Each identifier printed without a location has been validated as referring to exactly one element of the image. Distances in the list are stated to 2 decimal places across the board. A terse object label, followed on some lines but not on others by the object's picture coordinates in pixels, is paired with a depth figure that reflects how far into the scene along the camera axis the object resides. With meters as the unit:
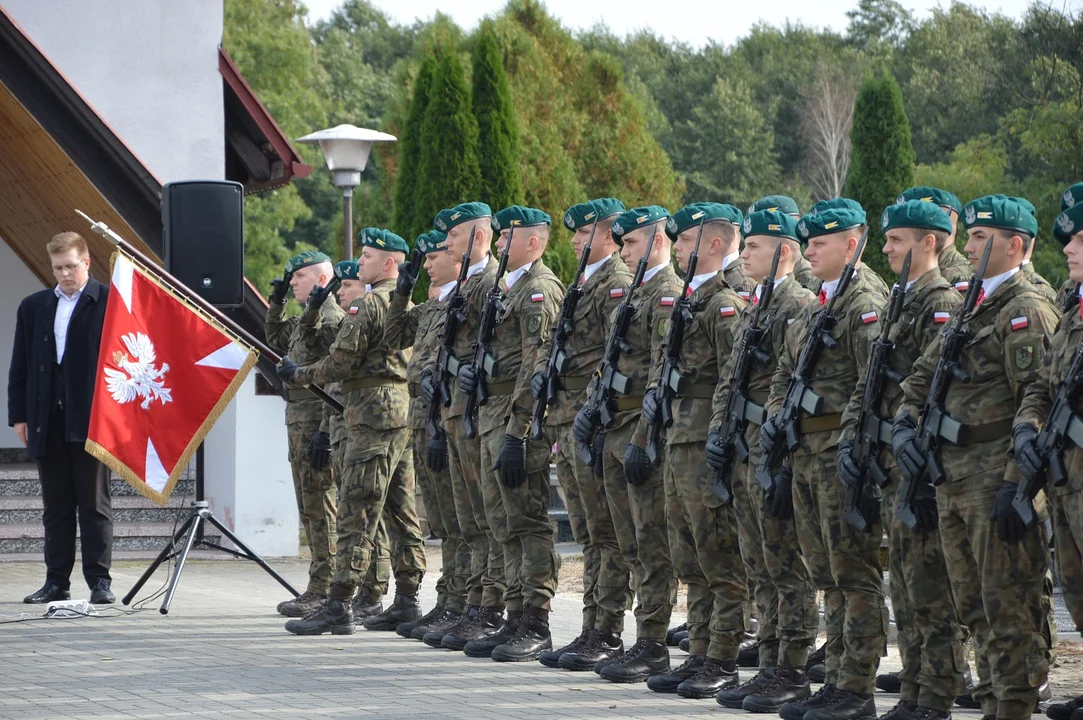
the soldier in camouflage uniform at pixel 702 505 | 14.02
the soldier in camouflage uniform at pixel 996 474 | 11.05
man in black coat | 19.94
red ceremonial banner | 18.96
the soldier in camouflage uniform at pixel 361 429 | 17.84
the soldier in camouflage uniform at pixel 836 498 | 12.45
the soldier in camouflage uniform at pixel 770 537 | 13.30
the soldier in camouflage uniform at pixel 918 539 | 11.83
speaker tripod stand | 19.10
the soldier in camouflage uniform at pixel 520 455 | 16.04
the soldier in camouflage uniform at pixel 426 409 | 17.63
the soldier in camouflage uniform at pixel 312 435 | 19.25
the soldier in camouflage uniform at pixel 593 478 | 15.48
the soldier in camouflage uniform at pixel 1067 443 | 10.55
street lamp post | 31.30
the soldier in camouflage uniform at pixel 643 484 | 14.69
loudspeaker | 20.75
